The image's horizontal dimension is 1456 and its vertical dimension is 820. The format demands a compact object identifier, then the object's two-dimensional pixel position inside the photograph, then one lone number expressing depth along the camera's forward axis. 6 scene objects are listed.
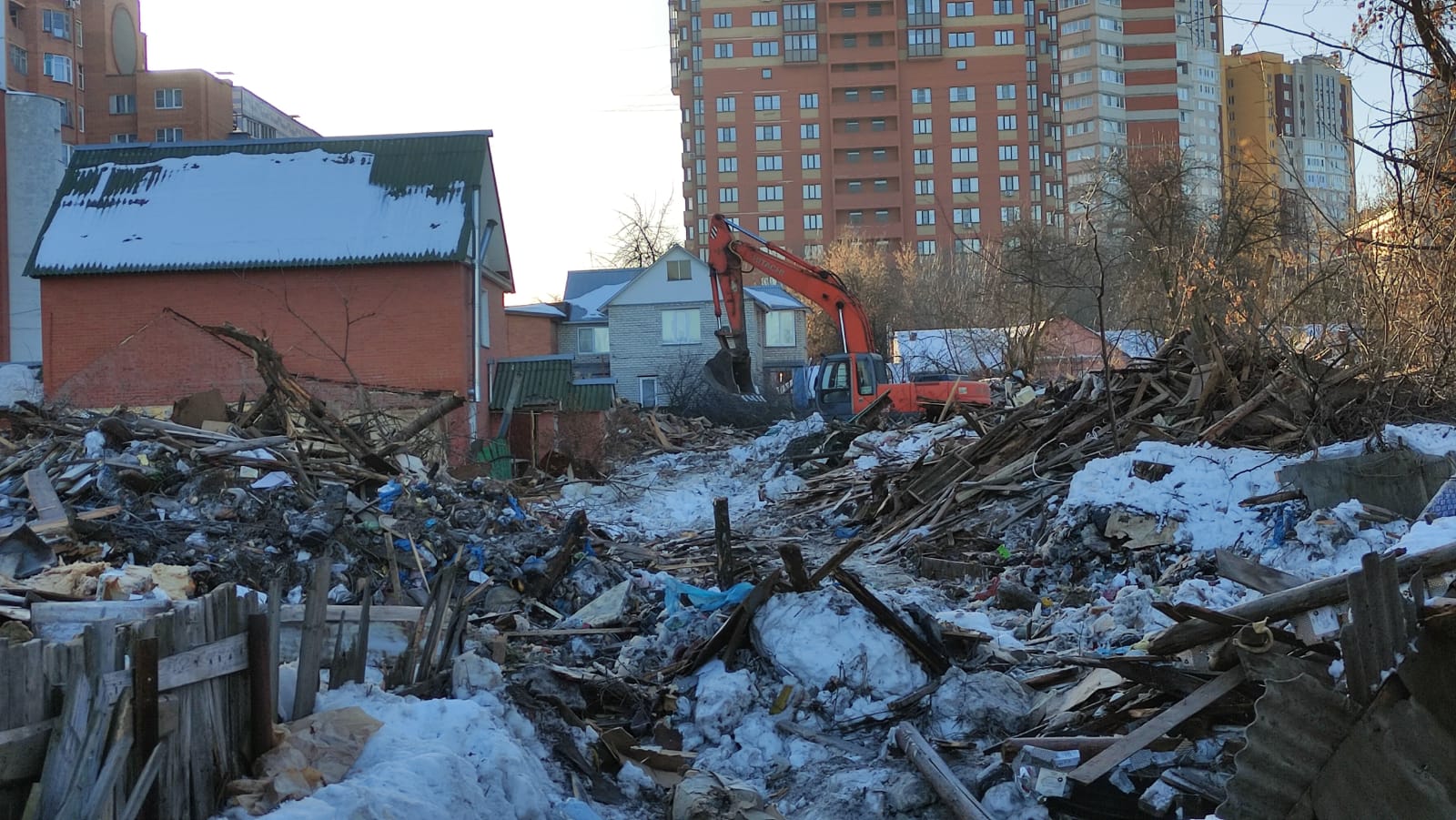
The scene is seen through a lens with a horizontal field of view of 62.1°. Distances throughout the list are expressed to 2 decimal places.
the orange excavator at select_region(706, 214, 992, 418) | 28.38
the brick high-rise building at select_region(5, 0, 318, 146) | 66.62
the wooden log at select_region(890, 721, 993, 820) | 6.50
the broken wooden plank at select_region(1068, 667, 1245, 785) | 6.14
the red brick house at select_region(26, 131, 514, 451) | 27.08
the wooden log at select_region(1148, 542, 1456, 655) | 5.79
